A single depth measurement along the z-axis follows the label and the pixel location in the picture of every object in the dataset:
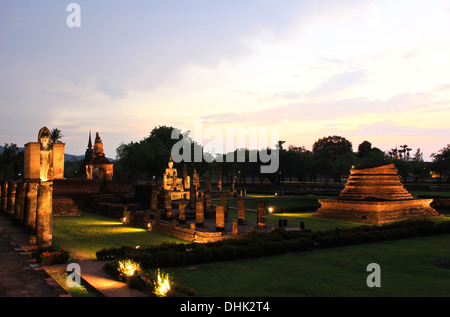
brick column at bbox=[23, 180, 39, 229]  19.64
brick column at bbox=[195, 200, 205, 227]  22.86
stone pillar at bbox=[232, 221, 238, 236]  19.42
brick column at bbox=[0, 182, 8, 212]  29.37
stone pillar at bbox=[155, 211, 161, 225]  24.01
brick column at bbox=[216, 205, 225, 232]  20.72
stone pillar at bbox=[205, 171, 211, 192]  44.24
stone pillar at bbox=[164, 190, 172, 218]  27.12
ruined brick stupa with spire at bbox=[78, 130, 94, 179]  71.00
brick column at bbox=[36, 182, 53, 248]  15.84
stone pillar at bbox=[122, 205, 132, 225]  27.57
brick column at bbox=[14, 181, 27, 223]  22.57
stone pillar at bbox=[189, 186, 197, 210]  33.75
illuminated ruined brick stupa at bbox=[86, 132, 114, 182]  50.50
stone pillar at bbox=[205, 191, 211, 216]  28.42
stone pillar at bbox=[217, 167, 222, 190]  56.84
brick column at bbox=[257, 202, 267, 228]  21.64
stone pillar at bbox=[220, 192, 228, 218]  25.18
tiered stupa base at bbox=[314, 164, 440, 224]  28.30
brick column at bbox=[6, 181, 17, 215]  26.83
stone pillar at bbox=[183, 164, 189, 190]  49.15
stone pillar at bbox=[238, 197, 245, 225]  23.78
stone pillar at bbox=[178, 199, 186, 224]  24.47
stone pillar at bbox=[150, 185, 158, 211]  31.92
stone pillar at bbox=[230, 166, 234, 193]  54.64
